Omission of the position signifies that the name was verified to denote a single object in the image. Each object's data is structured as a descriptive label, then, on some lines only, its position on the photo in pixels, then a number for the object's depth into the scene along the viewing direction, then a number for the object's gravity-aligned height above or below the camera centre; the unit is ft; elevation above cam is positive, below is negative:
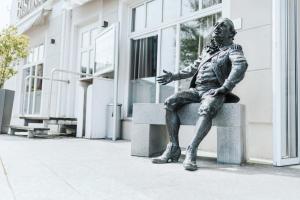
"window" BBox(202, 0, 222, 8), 14.94 +5.86
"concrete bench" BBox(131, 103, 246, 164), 9.40 -0.31
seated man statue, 9.05 +1.16
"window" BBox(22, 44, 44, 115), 30.48 +3.28
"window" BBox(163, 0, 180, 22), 17.61 +6.41
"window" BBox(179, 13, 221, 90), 15.38 +4.28
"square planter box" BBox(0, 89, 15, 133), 22.00 +0.51
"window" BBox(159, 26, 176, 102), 17.20 +3.73
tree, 24.00 +5.19
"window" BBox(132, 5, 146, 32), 20.02 +6.66
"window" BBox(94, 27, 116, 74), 19.51 +4.40
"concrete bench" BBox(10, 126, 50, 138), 19.52 -0.95
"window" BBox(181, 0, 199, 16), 16.21 +6.15
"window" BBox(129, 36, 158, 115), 18.66 +3.05
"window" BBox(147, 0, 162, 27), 18.78 +6.63
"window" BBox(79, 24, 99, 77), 24.84 +5.72
